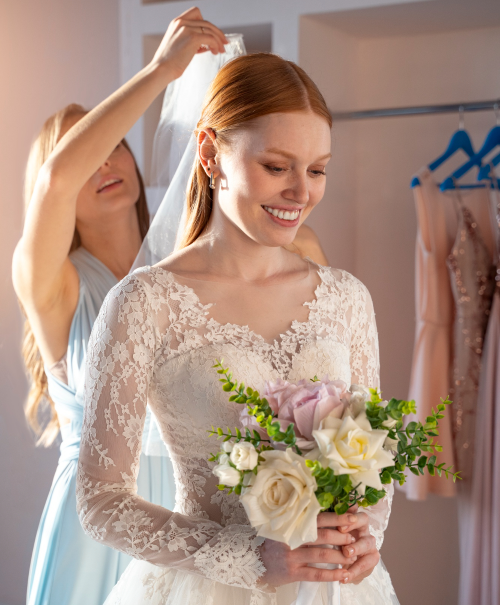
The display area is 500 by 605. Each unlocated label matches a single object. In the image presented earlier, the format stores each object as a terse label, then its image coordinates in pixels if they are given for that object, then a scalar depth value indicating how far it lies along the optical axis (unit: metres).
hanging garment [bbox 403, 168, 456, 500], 2.24
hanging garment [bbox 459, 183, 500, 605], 2.12
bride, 1.17
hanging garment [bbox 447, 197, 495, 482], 2.17
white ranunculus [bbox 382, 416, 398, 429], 0.97
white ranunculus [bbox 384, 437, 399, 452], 1.00
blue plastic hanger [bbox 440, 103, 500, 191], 2.19
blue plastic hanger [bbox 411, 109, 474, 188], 2.23
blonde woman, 1.70
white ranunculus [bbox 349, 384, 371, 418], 0.98
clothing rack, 2.15
